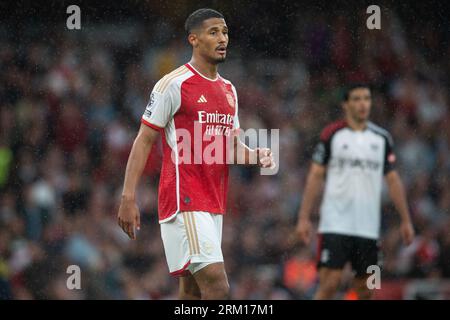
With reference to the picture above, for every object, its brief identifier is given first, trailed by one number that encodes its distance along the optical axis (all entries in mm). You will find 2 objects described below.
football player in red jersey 12477
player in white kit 17875
